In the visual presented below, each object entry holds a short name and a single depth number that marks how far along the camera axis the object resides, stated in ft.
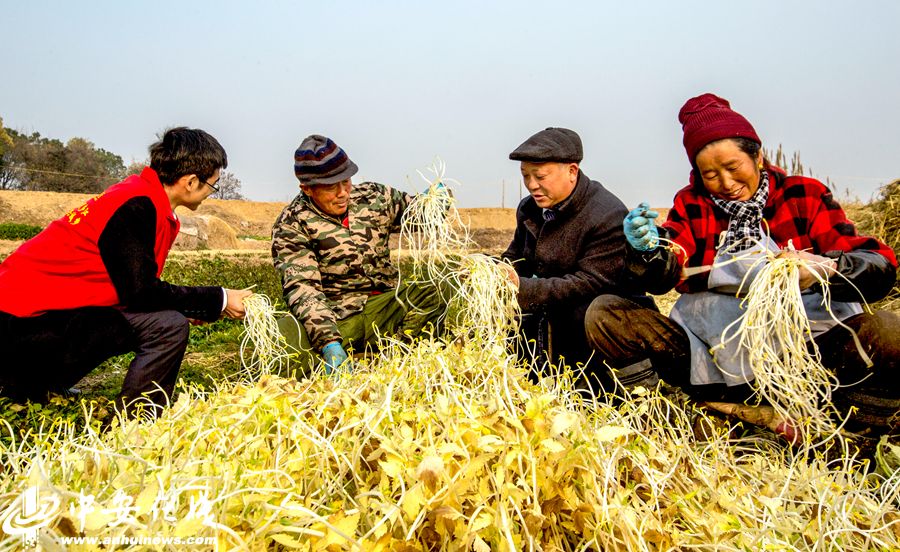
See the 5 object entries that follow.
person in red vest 9.58
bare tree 112.90
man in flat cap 10.34
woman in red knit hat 8.04
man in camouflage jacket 11.07
